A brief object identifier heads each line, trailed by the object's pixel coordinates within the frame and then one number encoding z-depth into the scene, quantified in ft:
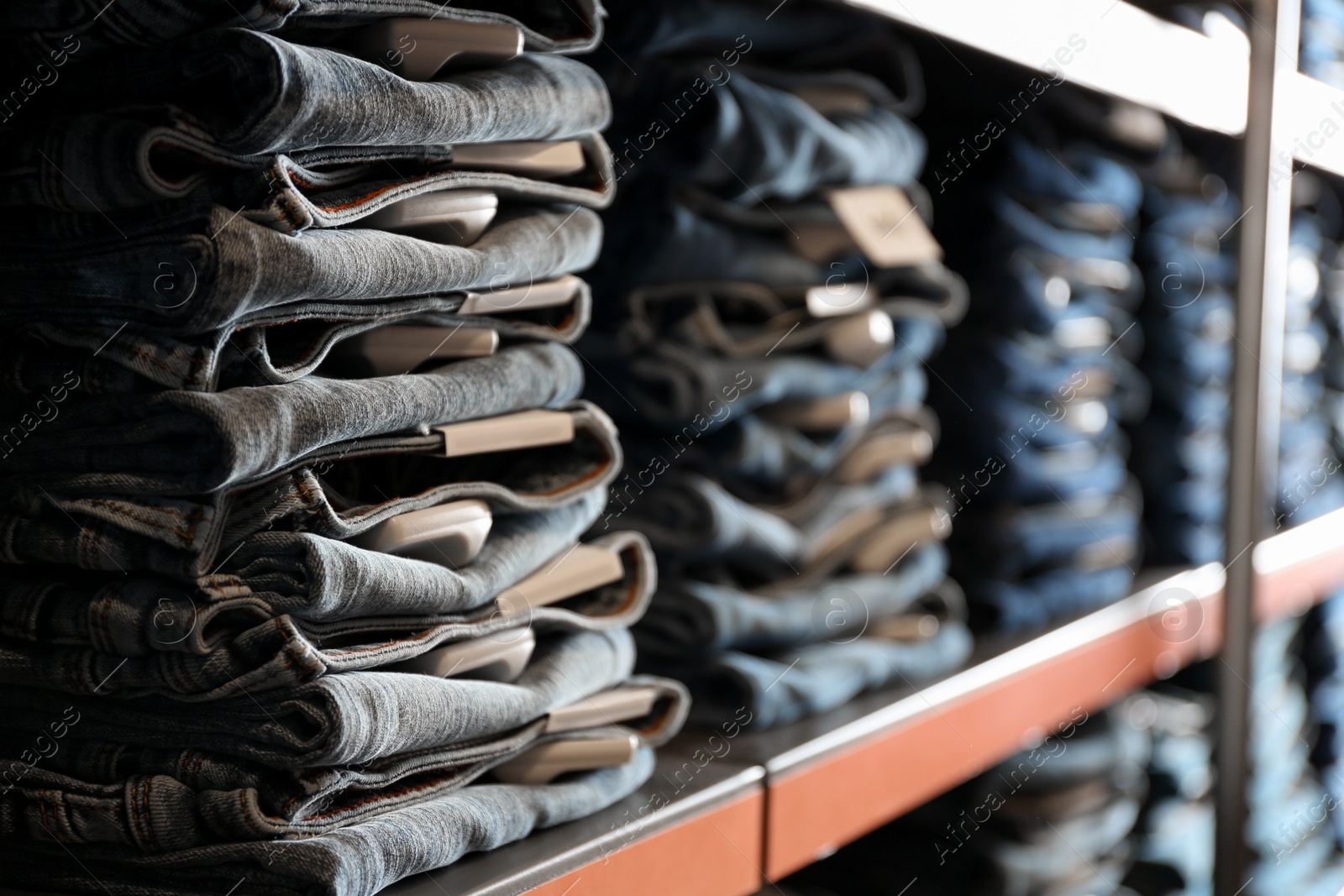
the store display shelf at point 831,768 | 1.65
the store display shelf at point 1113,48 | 2.13
